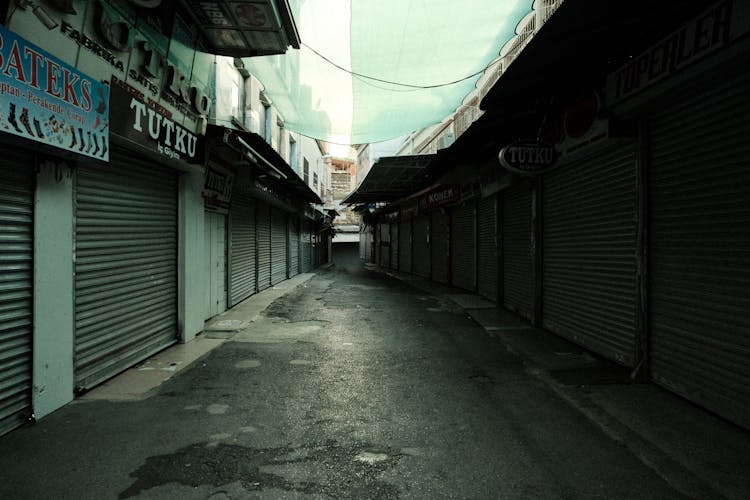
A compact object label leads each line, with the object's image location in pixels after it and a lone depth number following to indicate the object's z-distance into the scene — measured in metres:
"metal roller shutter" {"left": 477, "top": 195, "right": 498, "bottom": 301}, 11.99
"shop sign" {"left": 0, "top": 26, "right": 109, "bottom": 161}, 3.22
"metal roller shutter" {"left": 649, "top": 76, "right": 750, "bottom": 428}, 3.93
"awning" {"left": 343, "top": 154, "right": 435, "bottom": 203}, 14.30
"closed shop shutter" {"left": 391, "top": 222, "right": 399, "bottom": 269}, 27.20
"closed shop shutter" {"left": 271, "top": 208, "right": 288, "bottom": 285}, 16.20
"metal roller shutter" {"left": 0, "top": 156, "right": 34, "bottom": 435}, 3.69
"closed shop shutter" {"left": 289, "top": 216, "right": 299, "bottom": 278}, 19.91
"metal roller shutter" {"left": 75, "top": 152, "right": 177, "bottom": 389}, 4.80
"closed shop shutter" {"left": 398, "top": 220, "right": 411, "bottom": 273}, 24.17
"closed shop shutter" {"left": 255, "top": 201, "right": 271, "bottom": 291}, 13.95
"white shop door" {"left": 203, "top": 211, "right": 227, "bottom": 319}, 9.07
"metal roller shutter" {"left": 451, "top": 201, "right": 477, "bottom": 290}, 14.33
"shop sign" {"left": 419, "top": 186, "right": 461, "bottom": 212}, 15.14
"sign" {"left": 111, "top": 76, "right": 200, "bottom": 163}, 4.87
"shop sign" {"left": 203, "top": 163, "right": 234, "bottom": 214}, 8.15
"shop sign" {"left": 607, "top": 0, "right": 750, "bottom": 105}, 3.60
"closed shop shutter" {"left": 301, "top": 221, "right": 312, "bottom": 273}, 24.23
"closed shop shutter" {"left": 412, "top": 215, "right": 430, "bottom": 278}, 20.42
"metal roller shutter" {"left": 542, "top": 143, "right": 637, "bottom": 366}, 5.66
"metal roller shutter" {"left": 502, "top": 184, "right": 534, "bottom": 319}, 9.41
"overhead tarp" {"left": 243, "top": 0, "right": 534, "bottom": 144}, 6.19
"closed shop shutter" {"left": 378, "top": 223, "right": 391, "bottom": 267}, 29.42
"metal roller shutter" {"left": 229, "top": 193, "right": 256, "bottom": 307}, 10.99
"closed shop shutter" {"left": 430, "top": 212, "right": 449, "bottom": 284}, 17.48
